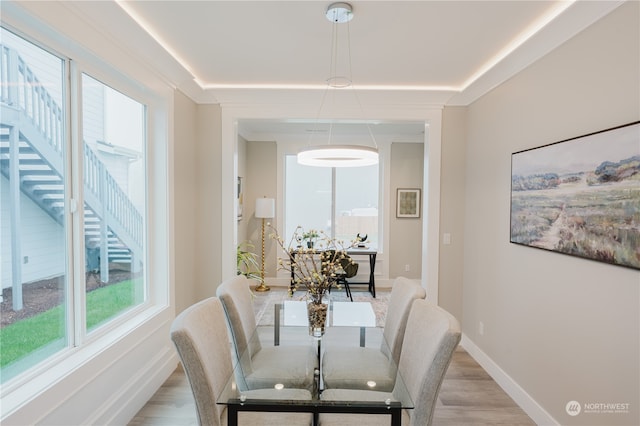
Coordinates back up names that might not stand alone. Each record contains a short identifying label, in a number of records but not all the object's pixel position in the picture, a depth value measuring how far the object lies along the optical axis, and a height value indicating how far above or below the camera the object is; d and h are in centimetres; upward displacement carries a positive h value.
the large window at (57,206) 152 -1
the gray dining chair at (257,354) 183 -97
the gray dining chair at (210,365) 136 -74
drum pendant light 192 +35
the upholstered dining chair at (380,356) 182 -97
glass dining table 141 -90
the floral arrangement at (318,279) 194 -44
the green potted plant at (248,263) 505 -95
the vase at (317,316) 204 -71
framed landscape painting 154 +6
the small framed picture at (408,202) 571 +7
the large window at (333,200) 594 +10
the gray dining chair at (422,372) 141 -78
